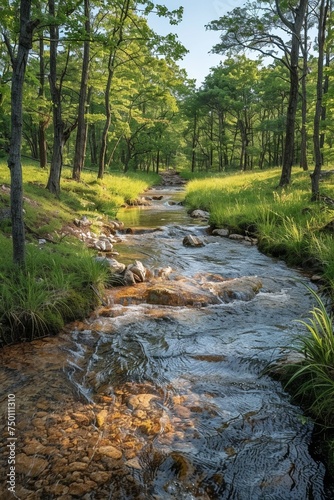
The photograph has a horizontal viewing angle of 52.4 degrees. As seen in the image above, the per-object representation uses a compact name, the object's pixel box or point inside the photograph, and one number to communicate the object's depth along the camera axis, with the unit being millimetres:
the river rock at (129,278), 6386
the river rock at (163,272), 6897
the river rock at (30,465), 2430
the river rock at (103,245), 8479
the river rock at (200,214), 13916
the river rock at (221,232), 10719
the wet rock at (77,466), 2455
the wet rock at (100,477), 2369
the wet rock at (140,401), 3172
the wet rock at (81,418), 2941
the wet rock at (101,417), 2939
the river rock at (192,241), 9508
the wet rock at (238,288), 5914
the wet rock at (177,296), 5695
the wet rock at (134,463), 2494
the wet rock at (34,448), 2596
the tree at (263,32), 12499
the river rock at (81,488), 2275
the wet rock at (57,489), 2271
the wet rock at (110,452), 2582
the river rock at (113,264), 6657
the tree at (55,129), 10133
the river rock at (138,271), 6587
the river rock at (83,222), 9891
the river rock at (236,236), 10195
